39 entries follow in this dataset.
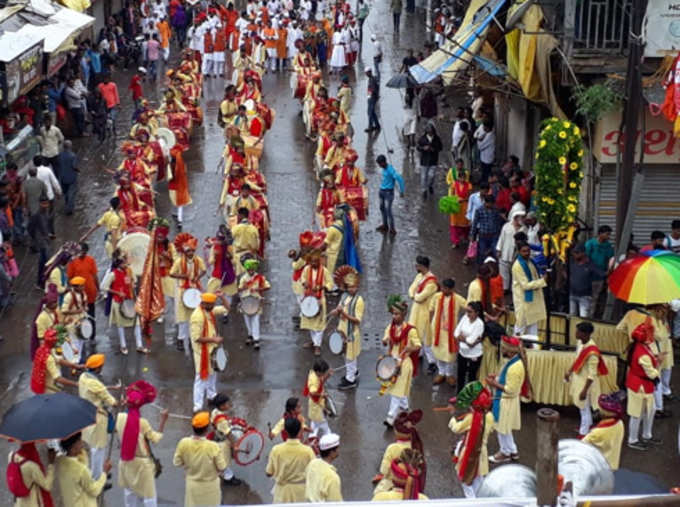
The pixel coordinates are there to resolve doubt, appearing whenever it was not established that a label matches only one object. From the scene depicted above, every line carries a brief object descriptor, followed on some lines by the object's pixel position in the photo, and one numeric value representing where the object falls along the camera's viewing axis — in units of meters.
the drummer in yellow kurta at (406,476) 9.53
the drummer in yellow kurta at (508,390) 12.21
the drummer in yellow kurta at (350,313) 13.90
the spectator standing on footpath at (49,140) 21.02
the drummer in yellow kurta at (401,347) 12.93
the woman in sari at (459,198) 18.75
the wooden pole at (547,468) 6.56
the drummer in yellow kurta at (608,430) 10.99
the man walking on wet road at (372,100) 25.61
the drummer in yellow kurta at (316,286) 14.81
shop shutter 17.45
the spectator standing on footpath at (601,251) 15.67
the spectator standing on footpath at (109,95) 25.03
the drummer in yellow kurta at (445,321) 14.02
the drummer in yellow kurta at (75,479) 9.98
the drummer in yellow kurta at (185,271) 14.93
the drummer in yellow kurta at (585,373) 12.65
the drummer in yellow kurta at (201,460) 10.75
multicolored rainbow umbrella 12.75
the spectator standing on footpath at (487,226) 17.19
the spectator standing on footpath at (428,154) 21.06
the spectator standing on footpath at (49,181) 18.73
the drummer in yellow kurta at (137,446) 10.79
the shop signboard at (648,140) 16.73
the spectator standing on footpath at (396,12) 37.62
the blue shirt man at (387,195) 19.23
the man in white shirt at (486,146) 21.72
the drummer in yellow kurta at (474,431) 10.99
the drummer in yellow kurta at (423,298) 14.24
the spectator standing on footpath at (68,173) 20.31
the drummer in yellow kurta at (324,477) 9.83
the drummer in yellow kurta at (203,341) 13.26
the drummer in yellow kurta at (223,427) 11.08
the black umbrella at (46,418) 9.64
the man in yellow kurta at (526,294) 14.70
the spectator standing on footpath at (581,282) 15.41
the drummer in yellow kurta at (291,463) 10.58
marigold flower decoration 14.43
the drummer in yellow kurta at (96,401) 11.67
